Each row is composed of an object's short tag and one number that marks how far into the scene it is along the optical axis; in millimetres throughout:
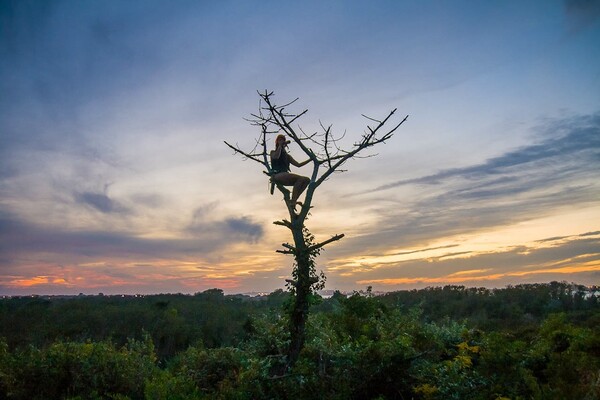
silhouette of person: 7867
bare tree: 7527
